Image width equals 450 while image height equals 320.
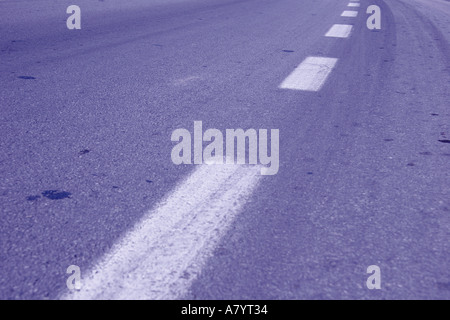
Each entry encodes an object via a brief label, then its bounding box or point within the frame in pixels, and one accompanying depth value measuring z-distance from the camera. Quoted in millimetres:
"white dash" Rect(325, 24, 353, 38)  7666
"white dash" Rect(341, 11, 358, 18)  10734
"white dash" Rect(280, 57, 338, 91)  4480
